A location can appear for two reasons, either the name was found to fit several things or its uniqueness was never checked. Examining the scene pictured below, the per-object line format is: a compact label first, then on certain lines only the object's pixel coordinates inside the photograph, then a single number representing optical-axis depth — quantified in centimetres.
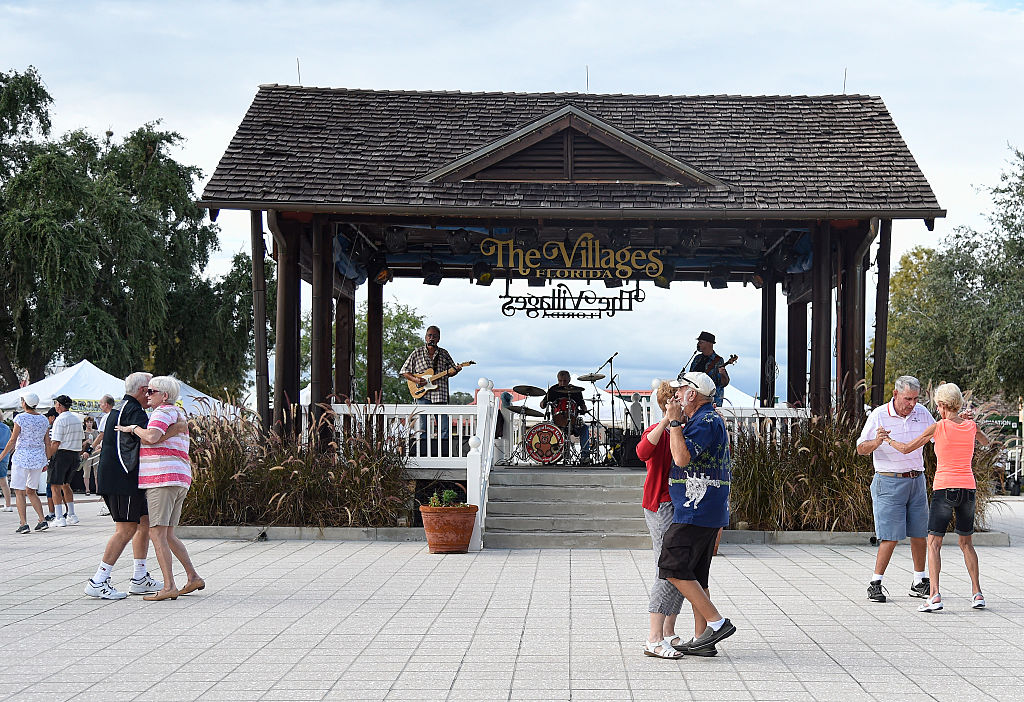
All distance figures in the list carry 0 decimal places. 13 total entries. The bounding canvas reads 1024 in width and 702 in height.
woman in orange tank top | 883
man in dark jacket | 905
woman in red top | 689
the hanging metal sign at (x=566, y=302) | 1688
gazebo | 1504
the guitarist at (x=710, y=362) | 1562
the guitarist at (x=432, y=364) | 1666
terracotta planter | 1231
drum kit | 1794
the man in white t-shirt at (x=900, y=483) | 909
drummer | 1848
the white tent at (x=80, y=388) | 2253
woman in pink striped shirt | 891
